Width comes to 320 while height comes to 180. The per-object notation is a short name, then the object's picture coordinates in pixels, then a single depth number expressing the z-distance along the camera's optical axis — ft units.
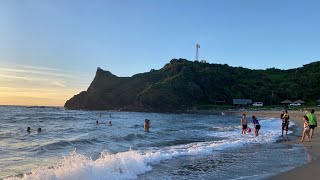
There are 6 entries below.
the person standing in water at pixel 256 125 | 56.04
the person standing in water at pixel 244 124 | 60.71
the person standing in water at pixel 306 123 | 48.61
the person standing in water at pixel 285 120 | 53.34
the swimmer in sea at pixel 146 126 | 79.87
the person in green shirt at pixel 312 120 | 48.11
